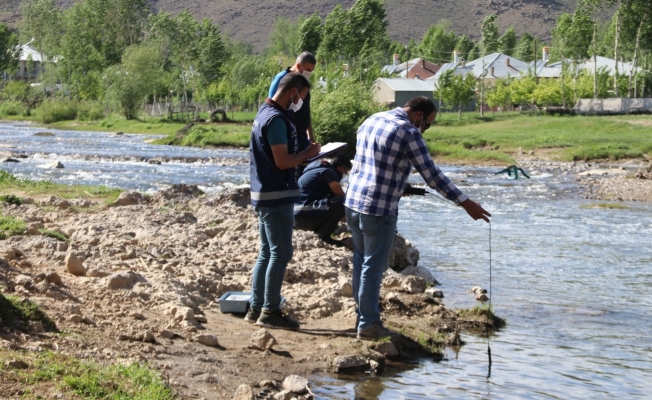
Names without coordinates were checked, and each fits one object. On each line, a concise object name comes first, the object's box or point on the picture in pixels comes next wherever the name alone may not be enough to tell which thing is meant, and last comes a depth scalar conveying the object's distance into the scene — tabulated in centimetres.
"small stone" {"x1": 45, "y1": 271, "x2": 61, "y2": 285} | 835
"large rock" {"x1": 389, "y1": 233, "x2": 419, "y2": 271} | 1271
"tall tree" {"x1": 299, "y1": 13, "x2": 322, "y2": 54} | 9844
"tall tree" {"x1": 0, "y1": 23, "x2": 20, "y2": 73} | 12925
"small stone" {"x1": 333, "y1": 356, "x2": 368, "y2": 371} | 745
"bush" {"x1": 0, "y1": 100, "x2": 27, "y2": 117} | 9475
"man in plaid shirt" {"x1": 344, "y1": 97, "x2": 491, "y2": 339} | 766
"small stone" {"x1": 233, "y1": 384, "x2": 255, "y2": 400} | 601
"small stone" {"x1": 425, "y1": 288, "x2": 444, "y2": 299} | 1098
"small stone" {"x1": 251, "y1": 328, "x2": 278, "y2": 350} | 758
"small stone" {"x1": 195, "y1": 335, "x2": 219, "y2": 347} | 744
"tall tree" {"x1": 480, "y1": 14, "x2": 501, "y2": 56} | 13012
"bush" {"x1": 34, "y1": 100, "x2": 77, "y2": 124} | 8325
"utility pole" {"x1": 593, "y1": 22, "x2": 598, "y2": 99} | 7456
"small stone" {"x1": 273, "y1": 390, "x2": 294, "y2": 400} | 630
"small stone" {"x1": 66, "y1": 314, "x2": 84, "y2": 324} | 712
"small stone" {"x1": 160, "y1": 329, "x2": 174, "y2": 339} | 739
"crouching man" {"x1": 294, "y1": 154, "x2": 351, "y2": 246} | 1172
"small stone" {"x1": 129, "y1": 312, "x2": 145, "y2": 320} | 778
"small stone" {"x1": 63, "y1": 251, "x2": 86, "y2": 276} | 921
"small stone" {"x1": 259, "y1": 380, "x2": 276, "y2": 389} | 659
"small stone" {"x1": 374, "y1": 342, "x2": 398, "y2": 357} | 797
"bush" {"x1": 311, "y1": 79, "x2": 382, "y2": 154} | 4031
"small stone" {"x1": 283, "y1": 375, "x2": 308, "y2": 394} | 657
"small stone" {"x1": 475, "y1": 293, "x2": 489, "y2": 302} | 1124
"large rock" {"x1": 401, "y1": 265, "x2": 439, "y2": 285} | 1200
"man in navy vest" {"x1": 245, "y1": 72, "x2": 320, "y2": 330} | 795
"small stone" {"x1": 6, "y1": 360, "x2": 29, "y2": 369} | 552
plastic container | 876
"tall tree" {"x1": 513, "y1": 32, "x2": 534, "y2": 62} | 14400
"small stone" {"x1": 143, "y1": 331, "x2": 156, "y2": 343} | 709
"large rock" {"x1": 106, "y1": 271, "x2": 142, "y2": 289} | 866
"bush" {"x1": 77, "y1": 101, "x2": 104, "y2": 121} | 8488
